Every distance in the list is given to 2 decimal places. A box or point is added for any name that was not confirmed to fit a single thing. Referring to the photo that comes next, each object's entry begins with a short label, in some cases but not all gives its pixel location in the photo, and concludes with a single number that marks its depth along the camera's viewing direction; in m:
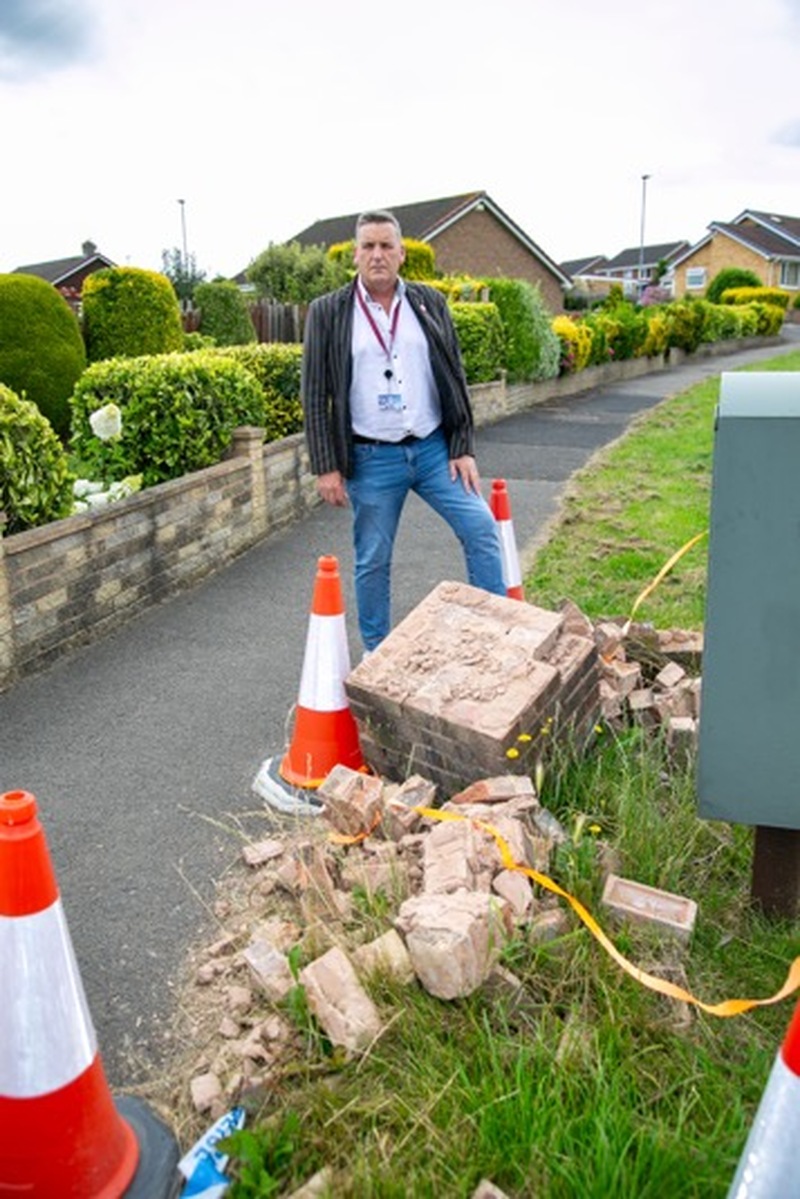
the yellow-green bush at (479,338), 13.55
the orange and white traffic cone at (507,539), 4.86
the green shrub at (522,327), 15.48
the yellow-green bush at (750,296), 43.03
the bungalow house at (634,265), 82.25
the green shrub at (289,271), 28.67
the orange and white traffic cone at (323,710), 3.72
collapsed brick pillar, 3.22
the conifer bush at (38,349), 10.01
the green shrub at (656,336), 22.92
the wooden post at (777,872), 2.74
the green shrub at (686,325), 25.11
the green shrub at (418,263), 21.75
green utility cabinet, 2.44
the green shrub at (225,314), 15.03
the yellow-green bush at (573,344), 17.58
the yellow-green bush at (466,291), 16.12
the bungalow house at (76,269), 40.96
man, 4.15
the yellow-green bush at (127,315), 11.74
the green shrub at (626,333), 20.77
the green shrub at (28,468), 4.98
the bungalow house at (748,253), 60.12
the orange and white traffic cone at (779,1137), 1.67
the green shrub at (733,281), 49.08
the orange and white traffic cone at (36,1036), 1.94
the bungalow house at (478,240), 35.22
